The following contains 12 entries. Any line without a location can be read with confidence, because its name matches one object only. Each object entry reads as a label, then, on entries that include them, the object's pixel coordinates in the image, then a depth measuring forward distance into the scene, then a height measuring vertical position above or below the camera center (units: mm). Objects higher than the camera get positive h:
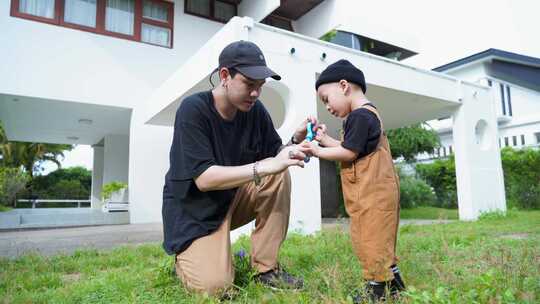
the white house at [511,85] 22672 +6471
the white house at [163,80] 6000 +2372
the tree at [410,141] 14375 +1903
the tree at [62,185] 23781 +815
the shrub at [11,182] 10173 +456
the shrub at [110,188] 10141 +227
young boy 1925 -6
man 2066 +61
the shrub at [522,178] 12250 +392
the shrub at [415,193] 14289 -79
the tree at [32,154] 20375 +2612
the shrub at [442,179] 15570 +505
